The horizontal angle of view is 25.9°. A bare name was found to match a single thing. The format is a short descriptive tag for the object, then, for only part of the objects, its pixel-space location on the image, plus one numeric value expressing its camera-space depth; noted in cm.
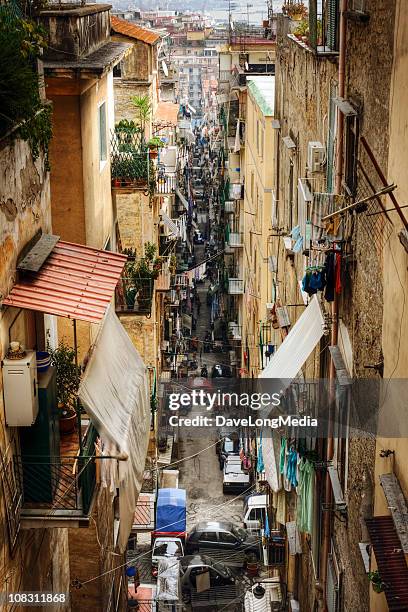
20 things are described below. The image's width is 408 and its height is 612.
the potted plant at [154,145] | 2394
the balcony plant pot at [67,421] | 1191
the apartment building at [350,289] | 887
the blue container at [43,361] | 1048
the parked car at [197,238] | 7162
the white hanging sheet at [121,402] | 1017
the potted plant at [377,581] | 791
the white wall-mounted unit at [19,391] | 930
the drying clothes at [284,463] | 1605
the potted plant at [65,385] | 1188
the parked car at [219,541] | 2650
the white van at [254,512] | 2770
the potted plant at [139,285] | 2256
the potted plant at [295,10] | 2022
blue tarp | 2684
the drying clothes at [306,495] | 1455
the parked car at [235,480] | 3084
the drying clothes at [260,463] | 2336
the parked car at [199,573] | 2416
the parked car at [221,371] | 4250
